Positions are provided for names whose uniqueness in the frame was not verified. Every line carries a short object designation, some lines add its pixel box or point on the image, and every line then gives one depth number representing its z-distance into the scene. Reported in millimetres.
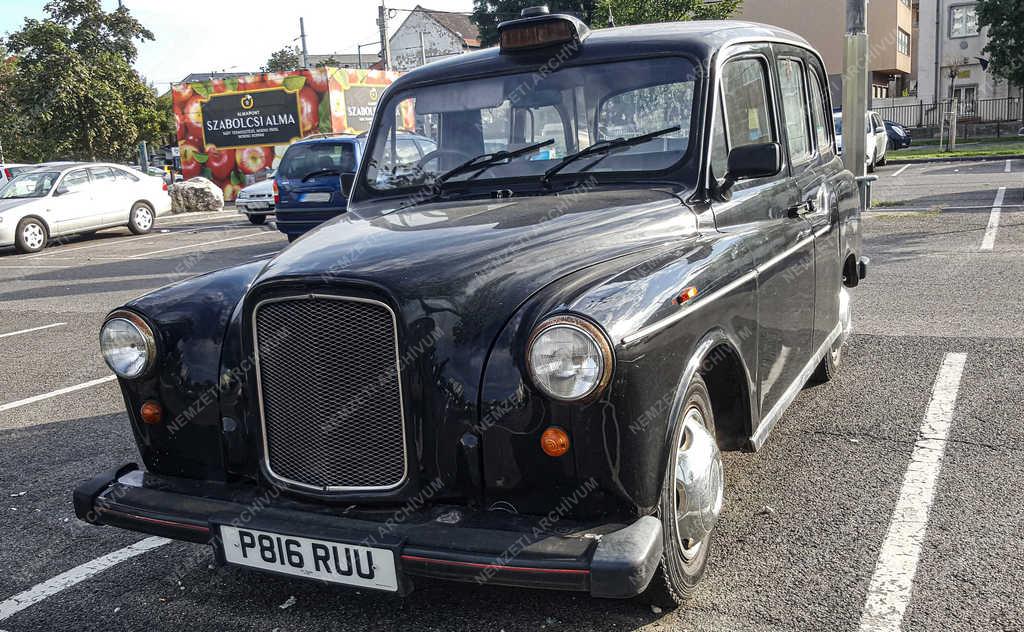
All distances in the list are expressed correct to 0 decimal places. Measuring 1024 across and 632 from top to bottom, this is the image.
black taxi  2670
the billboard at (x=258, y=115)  26938
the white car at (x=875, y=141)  23438
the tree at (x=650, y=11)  22375
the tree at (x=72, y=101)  25000
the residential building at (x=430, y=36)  66688
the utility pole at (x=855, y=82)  11609
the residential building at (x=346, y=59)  89312
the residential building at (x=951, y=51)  42094
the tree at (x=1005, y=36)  35031
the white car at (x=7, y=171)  24281
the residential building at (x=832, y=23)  43156
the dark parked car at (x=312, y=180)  13641
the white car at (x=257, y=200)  19734
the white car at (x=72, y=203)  17625
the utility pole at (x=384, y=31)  39812
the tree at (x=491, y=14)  43656
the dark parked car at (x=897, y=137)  33219
